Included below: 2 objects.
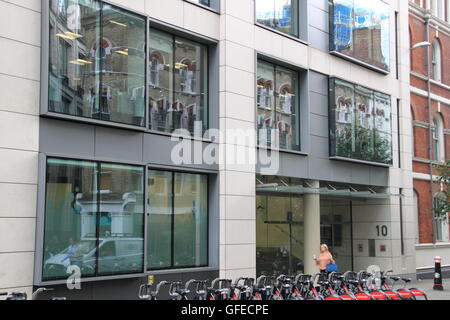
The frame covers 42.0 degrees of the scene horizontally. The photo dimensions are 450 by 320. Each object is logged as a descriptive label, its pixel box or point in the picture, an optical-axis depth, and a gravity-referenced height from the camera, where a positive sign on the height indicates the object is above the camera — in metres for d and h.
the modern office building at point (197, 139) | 12.16 +2.18
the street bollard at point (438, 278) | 20.42 -2.03
